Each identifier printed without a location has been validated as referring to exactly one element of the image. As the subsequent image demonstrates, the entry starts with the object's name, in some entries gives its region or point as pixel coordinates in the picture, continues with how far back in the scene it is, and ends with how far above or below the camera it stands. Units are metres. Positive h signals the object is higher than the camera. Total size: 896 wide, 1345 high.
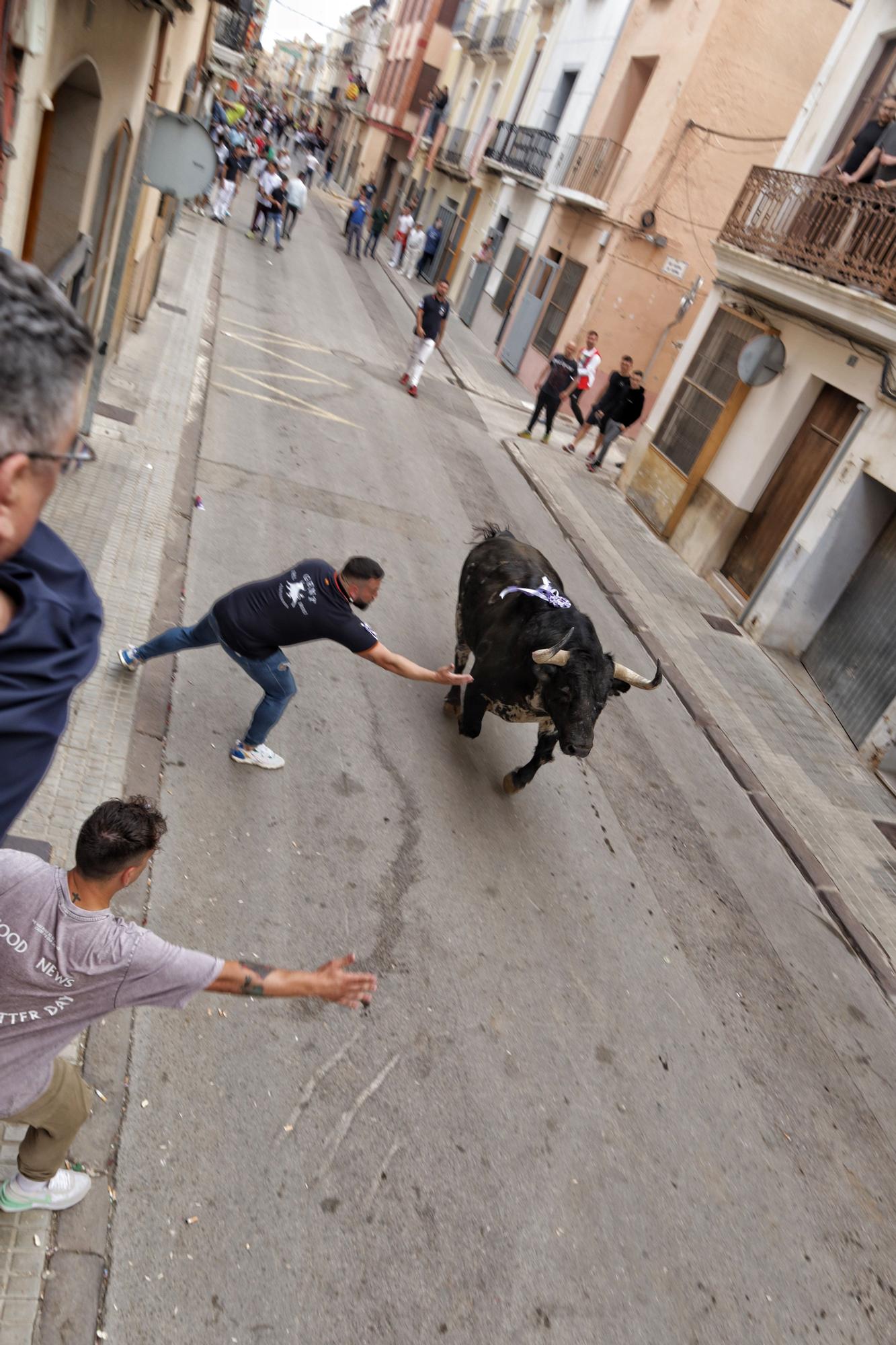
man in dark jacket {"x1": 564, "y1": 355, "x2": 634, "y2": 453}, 16.92 -2.43
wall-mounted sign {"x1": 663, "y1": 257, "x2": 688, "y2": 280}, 19.25 -0.06
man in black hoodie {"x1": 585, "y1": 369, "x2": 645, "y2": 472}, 17.12 -2.58
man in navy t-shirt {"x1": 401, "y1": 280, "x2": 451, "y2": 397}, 16.06 -2.38
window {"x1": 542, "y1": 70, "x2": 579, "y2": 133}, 24.69 +2.46
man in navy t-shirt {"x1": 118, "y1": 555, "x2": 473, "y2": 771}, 5.37 -2.49
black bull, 6.11 -2.61
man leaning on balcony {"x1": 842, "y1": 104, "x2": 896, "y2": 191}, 11.29 +1.89
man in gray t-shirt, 2.47 -2.06
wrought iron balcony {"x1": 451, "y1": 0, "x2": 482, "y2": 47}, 34.47 +4.64
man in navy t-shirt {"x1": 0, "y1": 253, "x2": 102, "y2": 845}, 1.36 -0.77
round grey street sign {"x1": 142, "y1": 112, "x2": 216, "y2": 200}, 8.29 -0.81
